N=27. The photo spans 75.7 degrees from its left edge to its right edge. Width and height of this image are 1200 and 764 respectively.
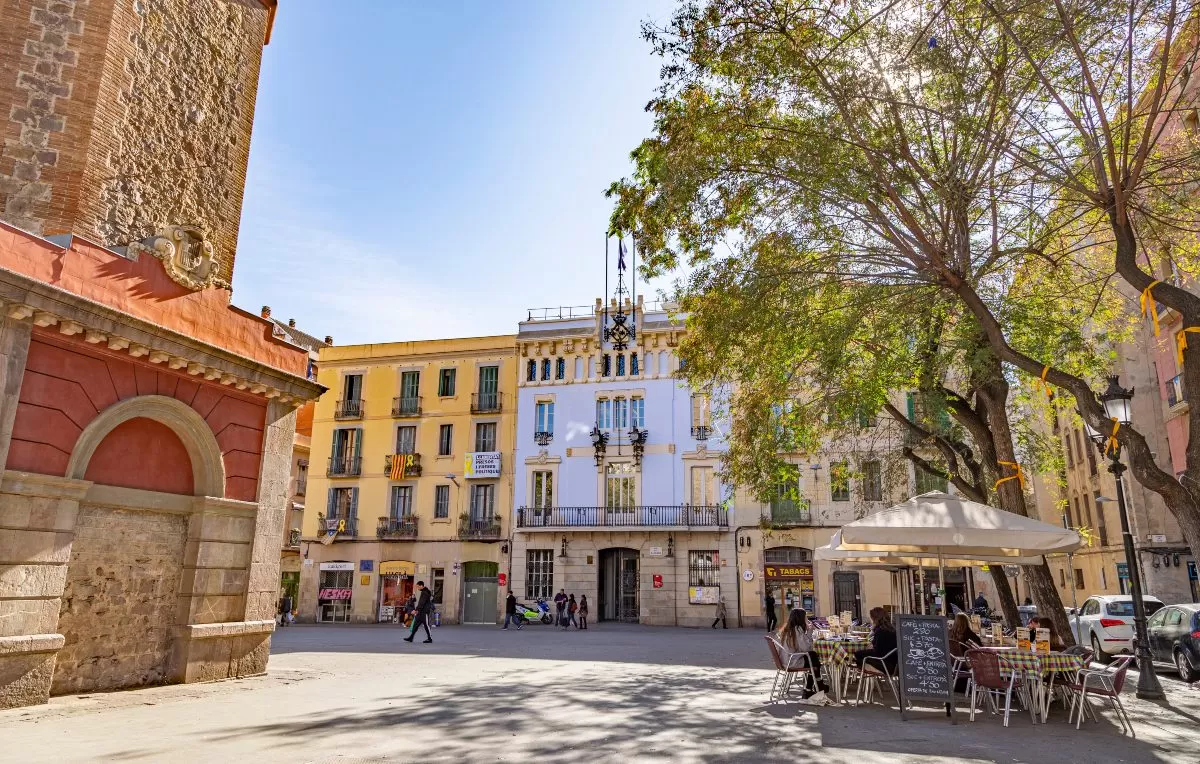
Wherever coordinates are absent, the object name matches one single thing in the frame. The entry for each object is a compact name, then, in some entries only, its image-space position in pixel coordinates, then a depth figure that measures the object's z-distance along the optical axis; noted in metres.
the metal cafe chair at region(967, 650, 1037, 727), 8.13
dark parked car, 11.85
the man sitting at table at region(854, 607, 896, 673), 9.17
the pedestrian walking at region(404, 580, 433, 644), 18.44
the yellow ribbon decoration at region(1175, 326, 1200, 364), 8.07
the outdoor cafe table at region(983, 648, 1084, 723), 8.00
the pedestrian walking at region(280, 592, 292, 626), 30.05
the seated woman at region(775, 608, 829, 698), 9.43
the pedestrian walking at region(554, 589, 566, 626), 27.11
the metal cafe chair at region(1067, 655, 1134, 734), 7.69
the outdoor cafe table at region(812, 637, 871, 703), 9.10
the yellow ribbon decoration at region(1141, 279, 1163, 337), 8.32
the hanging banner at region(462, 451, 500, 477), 31.47
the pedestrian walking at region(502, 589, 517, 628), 27.42
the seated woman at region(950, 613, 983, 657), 9.44
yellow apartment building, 31.00
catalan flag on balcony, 32.03
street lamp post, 10.05
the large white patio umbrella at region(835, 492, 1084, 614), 8.27
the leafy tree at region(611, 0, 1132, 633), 9.84
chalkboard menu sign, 8.09
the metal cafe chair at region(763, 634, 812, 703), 9.46
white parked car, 15.10
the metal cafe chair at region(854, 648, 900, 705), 9.05
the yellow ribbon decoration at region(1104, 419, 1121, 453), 8.32
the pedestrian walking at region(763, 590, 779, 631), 26.97
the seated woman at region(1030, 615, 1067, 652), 9.31
